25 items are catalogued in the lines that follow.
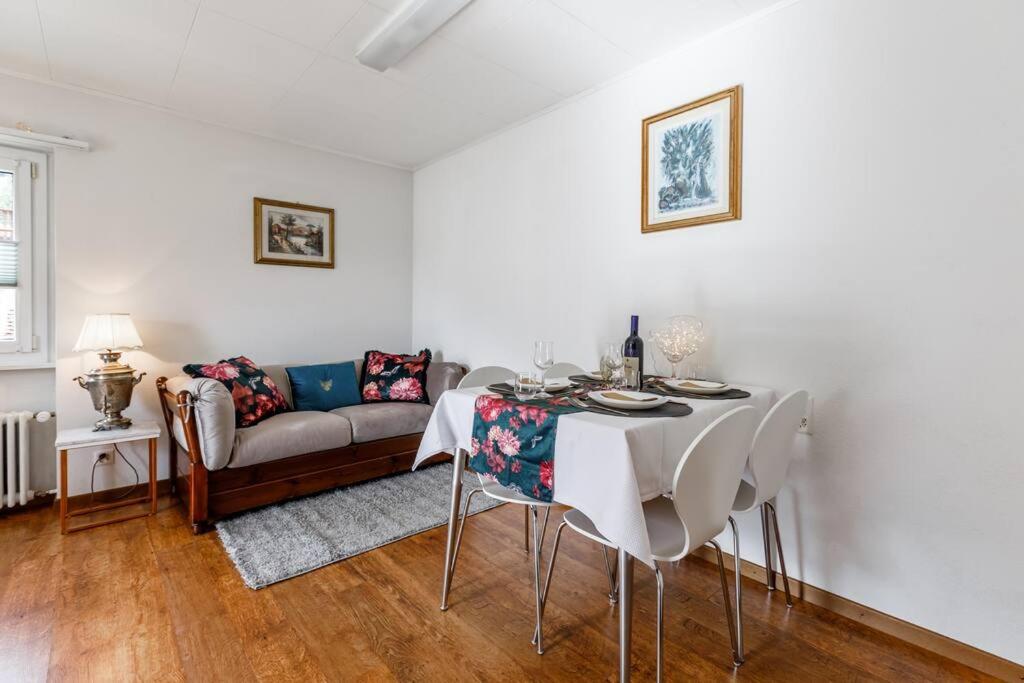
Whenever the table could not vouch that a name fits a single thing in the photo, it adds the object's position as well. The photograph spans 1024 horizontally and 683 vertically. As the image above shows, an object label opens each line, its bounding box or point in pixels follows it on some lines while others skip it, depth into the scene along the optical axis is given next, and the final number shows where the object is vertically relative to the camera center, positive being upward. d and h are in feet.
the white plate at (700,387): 6.21 -0.62
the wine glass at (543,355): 6.18 -0.19
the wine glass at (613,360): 6.36 -0.26
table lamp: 9.14 -0.56
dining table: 4.23 -1.21
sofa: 8.68 -2.18
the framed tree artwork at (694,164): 7.41 +2.85
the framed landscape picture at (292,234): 12.12 +2.76
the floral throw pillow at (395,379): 12.49 -1.00
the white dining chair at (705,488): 4.25 -1.36
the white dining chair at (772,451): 5.43 -1.29
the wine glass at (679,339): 7.50 +0.02
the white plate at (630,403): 5.03 -0.66
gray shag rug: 7.57 -3.38
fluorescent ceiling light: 6.94 +4.76
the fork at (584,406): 4.99 -0.71
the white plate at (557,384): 6.26 -0.59
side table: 8.51 -1.84
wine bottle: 6.46 -0.25
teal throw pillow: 11.68 -1.15
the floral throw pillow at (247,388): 10.07 -1.03
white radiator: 9.08 -2.22
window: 9.55 +1.66
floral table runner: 4.91 -1.10
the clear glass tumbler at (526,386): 5.83 -0.55
